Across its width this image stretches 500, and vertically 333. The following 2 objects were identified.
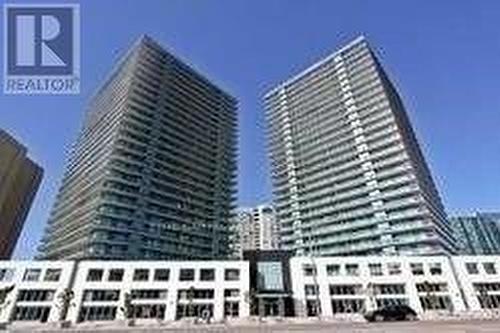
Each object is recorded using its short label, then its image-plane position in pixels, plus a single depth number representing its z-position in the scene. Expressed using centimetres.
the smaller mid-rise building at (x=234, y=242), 17200
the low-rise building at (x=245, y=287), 8475
